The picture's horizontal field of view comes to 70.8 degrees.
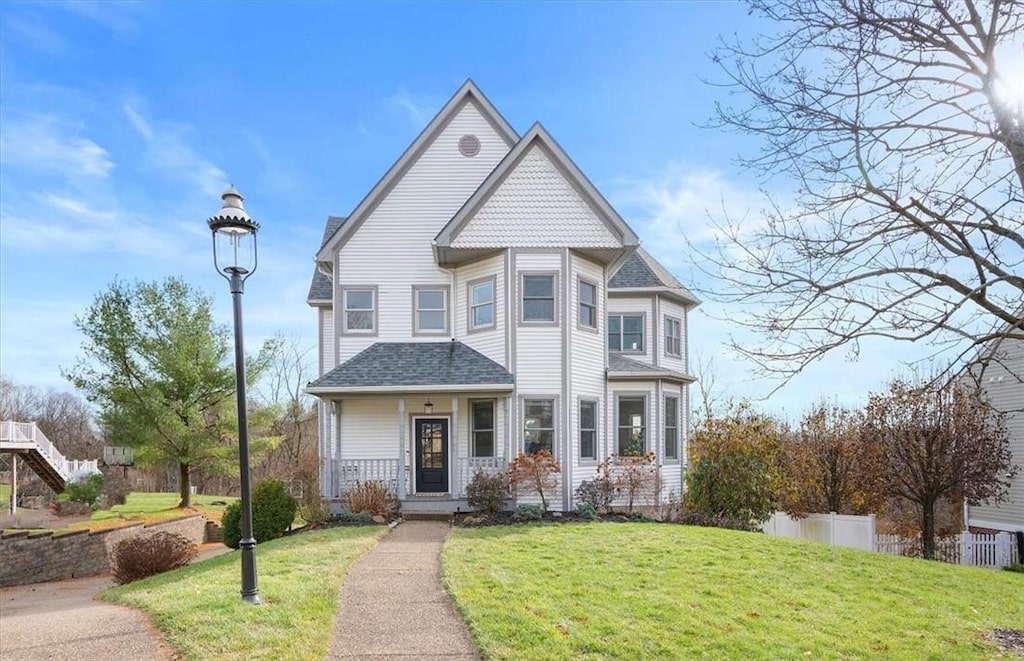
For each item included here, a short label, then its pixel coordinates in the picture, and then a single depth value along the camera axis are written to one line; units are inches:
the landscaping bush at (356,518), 624.7
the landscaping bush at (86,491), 1154.7
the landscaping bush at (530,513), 628.1
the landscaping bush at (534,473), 639.8
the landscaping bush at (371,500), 647.1
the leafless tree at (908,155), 276.2
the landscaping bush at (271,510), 614.9
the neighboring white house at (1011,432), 867.4
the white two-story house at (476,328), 688.4
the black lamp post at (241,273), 331.6
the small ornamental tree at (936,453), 745.6
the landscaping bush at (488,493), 641.6
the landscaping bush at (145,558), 557.0
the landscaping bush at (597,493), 672.4
